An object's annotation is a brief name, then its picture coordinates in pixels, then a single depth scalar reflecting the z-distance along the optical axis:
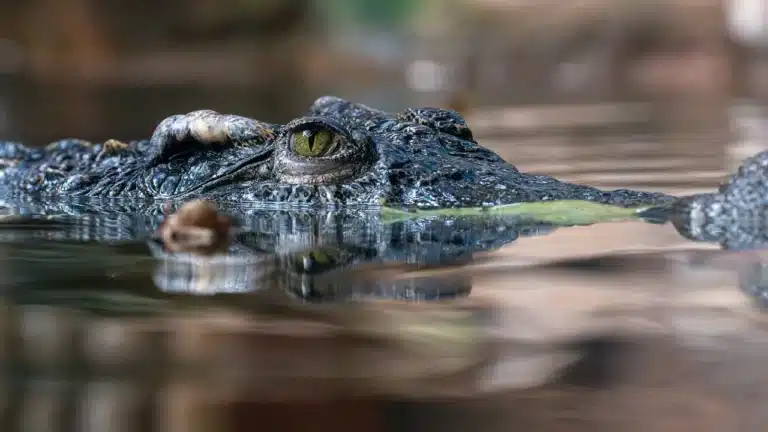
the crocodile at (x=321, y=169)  8.50
